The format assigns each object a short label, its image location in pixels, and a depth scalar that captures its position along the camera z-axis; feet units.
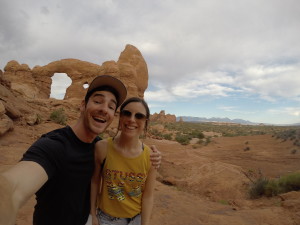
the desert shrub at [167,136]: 73.89
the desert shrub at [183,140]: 64.06
